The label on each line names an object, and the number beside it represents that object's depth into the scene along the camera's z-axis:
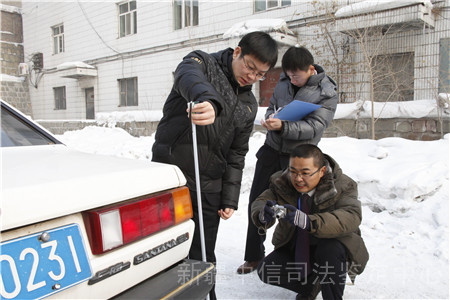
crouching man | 2.25
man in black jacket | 2.09
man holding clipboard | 2.79
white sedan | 1.08
